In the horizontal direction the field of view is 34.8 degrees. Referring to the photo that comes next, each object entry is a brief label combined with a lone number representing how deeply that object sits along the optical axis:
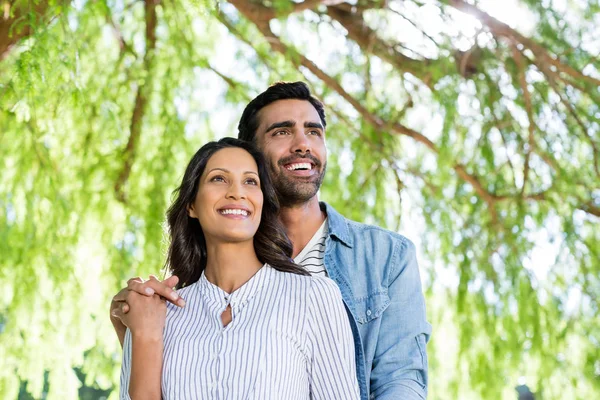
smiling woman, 1.92
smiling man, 2.20
